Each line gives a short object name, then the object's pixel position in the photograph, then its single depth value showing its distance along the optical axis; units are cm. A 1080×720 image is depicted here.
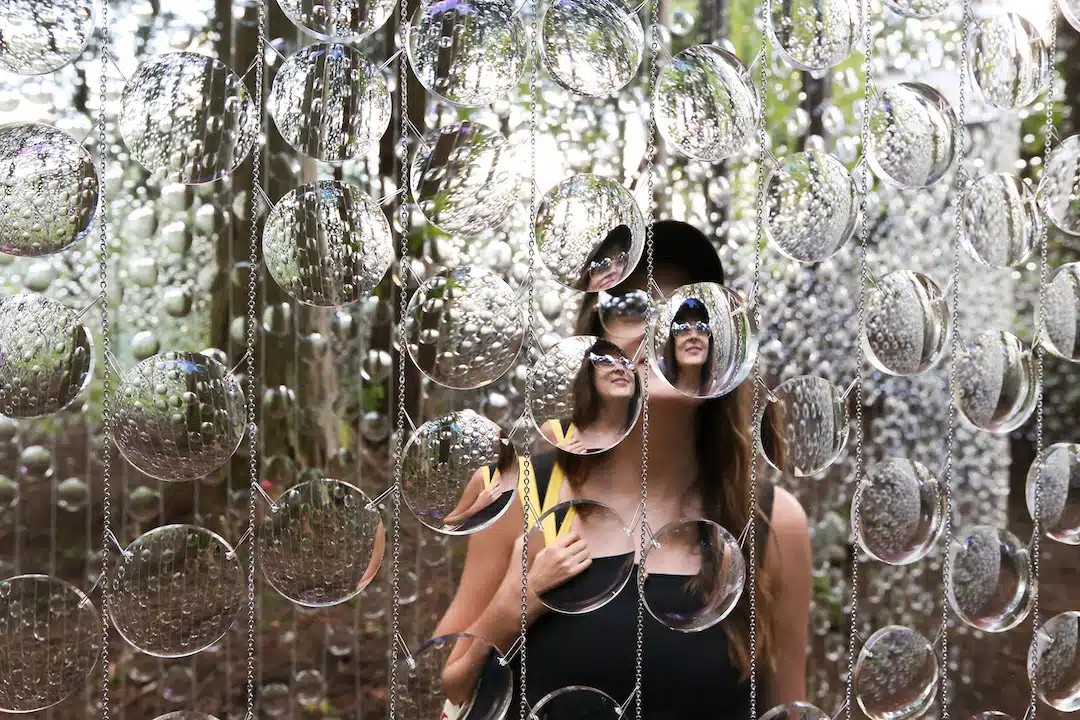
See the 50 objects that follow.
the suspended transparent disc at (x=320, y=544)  63
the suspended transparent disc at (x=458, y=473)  64
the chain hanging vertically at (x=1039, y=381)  81
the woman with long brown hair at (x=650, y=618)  88
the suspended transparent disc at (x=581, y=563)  68
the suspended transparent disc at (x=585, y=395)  67
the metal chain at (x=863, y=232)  75
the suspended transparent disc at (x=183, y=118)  59
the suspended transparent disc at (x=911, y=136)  75
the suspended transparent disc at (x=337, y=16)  61
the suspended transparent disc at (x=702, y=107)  68
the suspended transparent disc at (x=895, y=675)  77
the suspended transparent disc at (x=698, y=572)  70
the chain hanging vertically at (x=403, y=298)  64
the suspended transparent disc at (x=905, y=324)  76
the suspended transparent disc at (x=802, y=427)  72
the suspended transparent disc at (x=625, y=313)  74
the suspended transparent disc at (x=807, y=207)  72
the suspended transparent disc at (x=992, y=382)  80
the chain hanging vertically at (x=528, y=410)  66
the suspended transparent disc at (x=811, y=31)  71
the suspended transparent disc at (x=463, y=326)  64
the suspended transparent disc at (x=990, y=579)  80
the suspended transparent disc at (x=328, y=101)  61
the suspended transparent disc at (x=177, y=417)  60
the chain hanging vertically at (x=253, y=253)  62
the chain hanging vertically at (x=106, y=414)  60
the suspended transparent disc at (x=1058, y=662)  82
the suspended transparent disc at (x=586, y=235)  66
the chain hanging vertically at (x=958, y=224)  77
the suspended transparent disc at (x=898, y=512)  76
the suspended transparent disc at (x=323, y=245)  62
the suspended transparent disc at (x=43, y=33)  57
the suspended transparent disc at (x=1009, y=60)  77
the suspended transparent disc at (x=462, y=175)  64
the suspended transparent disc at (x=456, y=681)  65
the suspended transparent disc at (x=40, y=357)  58
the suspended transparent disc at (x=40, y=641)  59
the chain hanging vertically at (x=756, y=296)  71
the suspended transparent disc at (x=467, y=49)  62
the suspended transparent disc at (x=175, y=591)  60
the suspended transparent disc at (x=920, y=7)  75
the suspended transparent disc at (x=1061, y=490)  82
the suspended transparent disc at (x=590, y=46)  65
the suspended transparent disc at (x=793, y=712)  74
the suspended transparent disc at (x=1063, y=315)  81
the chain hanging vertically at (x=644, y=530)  69
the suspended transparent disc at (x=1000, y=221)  78
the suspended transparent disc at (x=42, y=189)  57
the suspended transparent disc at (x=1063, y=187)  80
